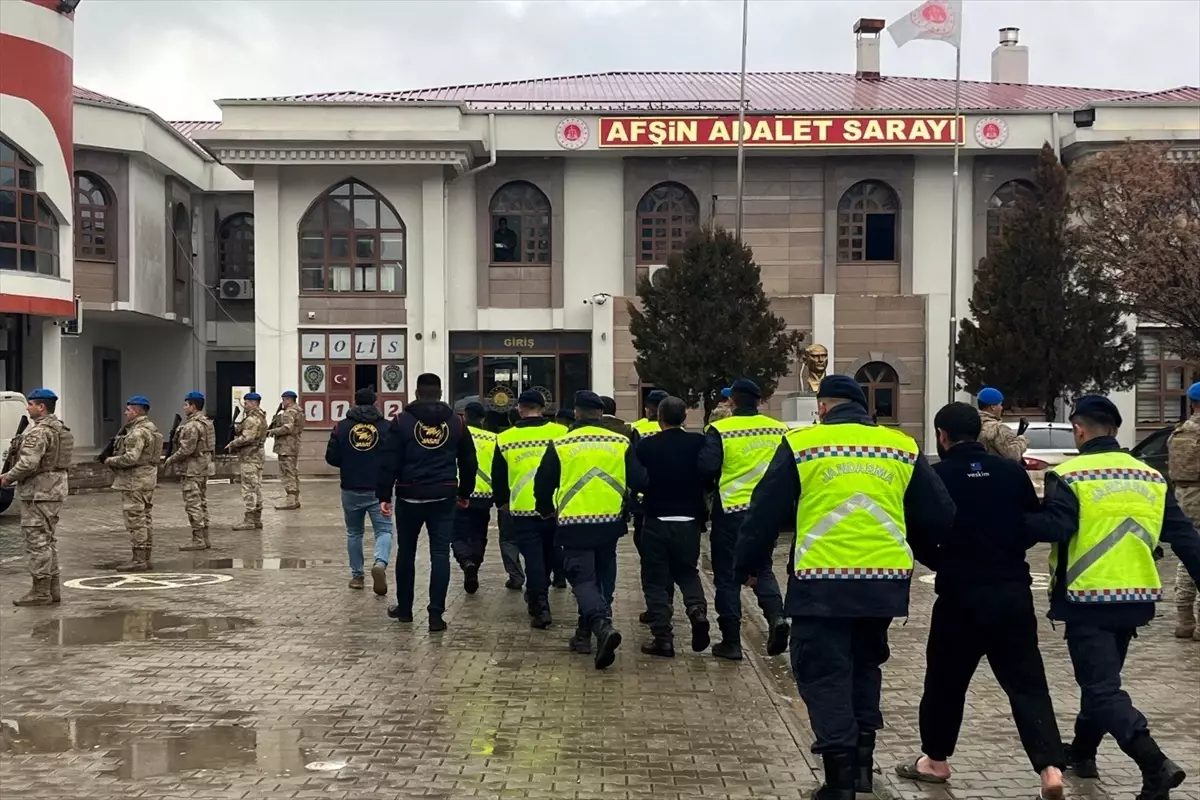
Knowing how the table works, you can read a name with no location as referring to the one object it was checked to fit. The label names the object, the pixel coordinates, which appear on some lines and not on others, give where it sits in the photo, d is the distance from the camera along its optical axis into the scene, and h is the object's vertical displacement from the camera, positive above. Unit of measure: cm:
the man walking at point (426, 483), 954 -81
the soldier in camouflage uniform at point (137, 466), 1208 -84
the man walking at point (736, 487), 858 -77
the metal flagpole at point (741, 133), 2639 +561
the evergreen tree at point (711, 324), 2395 +113
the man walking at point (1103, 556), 550 -80
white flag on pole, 2720 +806
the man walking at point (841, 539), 527 -70
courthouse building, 2953 +387
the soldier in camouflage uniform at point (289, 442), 1947 -100
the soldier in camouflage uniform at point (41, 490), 1045 -94
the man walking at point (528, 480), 964 -80
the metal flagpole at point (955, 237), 2764 +334
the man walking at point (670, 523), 852 -100
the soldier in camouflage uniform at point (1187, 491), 942 -86
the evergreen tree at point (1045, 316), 2483 +132
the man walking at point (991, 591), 535 -93
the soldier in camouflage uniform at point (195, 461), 1445 -96
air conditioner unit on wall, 3569 +271
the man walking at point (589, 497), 849 -82
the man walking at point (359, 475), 1121 -87
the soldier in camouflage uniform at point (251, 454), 1714 -105
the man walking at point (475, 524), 1117 -133
